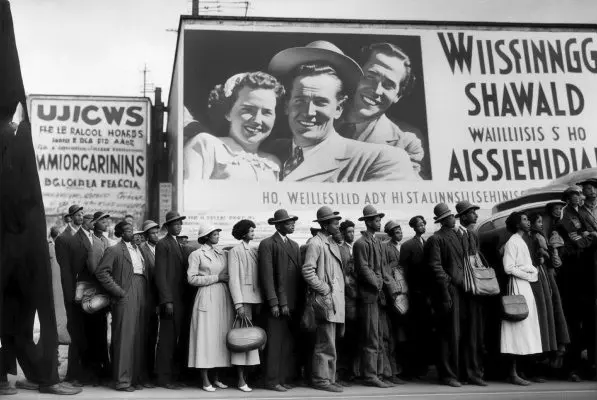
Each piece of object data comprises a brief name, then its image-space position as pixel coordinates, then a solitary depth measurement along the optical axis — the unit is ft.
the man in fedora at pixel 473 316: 23.29
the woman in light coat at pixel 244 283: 22.27
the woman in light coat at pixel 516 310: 22.79
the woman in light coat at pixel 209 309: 22.38
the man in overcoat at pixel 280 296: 22.65
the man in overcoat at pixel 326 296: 22.33
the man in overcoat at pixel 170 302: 22.98
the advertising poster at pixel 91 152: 52.03
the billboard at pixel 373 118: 44.57
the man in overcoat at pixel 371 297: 22.89
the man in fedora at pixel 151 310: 23.84
